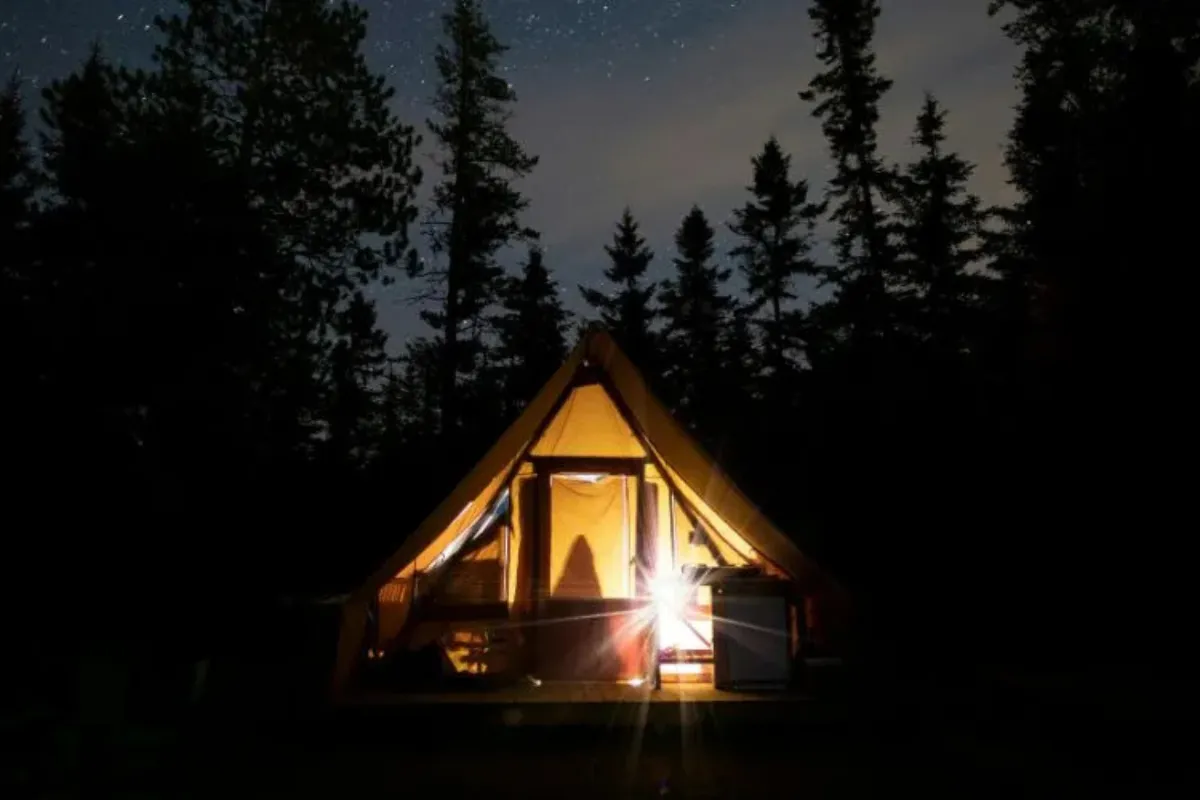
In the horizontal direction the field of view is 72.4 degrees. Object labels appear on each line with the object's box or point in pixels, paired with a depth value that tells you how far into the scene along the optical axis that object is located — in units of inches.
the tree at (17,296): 361.4
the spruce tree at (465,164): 745.6
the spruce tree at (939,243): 836.6
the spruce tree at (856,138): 796.0
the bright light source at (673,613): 256.1
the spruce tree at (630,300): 1059.9
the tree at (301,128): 375.6
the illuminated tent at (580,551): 243.0
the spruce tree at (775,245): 979.9
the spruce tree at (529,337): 993.5
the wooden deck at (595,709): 201.9
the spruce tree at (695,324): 1031.6
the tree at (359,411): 532.2
